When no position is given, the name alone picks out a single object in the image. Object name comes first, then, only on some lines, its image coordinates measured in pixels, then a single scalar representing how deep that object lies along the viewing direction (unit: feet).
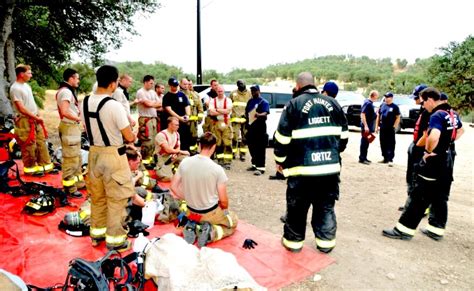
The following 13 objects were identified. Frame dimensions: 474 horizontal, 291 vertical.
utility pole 47.80
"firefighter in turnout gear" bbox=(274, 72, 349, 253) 12.01
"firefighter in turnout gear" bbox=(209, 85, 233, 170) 24.93
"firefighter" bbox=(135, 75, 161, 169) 23.50
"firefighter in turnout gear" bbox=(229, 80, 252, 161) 26.17
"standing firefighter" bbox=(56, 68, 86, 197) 16.57
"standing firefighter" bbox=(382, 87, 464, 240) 13.37
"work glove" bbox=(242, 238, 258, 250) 13.06
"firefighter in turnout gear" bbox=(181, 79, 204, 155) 26.43
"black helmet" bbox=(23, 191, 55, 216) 15.10
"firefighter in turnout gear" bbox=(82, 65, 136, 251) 11.21
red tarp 11.03
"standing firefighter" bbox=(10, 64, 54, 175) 18.22
